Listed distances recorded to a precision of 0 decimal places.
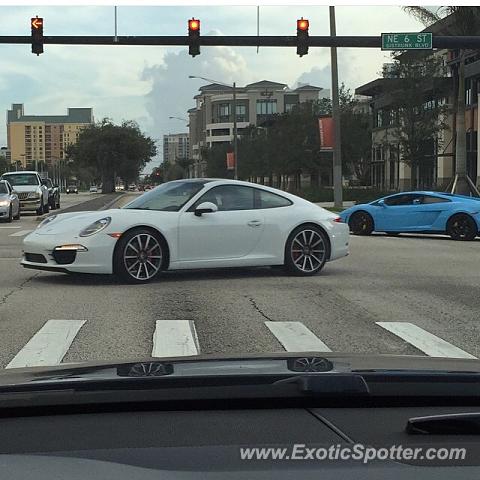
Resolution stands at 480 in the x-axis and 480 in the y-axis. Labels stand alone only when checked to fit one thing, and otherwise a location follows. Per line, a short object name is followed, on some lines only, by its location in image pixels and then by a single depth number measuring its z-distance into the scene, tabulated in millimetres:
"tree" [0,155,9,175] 141675
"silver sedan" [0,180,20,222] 25016
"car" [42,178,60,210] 34344
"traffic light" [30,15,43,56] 22062
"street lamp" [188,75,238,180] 54828
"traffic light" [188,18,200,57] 21953
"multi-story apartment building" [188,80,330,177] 150375
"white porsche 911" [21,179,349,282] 9945
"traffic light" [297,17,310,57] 21469
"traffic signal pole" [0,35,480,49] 21219
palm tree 30266
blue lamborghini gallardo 17812
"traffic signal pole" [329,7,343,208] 29531
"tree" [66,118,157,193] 94125
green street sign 21703
